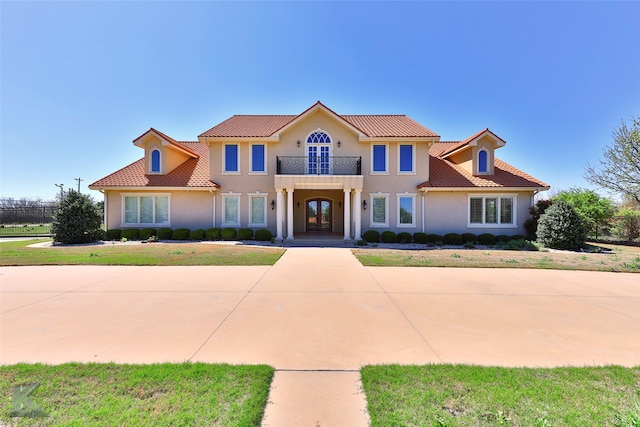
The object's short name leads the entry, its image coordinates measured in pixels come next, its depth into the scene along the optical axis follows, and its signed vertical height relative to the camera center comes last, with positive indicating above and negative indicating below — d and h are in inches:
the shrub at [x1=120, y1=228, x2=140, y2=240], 648.4 -49.4
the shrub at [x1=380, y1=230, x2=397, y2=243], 629.9 -55.3
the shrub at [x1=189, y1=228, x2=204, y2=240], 643.5 -51.7
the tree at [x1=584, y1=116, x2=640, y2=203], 627.8 +119.3
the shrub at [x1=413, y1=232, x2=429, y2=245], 637.3 -58.5
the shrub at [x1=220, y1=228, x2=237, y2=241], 636.1 -48.6
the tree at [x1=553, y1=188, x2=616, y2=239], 674.2 +12.6
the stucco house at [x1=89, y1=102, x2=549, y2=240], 669.9 +74.2
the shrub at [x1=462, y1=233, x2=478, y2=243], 649.0 -59.6
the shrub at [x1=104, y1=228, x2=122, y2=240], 648.4 -49.5
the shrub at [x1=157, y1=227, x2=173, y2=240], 643.5 -49.1
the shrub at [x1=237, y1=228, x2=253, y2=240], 637.3 -48.7
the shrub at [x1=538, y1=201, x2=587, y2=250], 538.3 -31.5
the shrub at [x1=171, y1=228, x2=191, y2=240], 641.6 -49.0
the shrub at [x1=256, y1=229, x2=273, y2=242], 627.2 -52.6
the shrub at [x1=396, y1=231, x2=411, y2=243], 639.1 -58.6
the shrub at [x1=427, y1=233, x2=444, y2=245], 640.4 -58.9
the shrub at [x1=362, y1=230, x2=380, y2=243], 628.1 -53.1
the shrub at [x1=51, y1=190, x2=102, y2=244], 598.2 -14.4
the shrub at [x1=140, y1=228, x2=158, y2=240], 646.5 -47.1
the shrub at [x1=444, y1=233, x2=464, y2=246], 634.8 -60.6
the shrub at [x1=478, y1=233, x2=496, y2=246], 633.6 -60.7
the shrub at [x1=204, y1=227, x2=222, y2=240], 641.6 -49.0
